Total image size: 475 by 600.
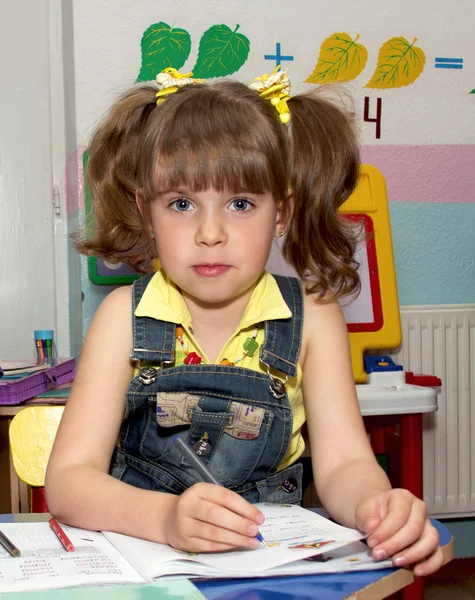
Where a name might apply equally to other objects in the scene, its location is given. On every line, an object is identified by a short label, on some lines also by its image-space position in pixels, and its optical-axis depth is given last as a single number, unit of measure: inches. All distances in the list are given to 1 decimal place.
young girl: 48.8
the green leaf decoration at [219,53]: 76.5
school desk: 38.6
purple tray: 60.4
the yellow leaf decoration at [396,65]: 80.1
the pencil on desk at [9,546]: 40.8
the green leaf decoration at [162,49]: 75.8
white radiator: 81.1
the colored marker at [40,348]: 73.9
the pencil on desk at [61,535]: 41.5
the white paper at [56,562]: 39.0
